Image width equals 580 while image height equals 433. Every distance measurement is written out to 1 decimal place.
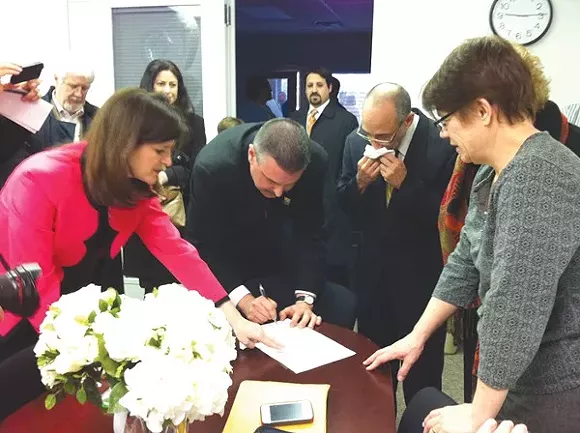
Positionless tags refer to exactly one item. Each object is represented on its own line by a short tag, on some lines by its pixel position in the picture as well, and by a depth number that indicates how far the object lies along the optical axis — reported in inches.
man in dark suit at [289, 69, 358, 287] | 118.0
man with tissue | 80.5
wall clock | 120.9
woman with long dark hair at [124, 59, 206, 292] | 106.7
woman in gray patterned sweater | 37.9
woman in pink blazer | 55.9
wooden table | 44.1
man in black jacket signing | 74.9
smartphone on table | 43.9
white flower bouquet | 32.0
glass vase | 35.7
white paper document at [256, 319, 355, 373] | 55.1
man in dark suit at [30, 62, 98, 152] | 103.5
